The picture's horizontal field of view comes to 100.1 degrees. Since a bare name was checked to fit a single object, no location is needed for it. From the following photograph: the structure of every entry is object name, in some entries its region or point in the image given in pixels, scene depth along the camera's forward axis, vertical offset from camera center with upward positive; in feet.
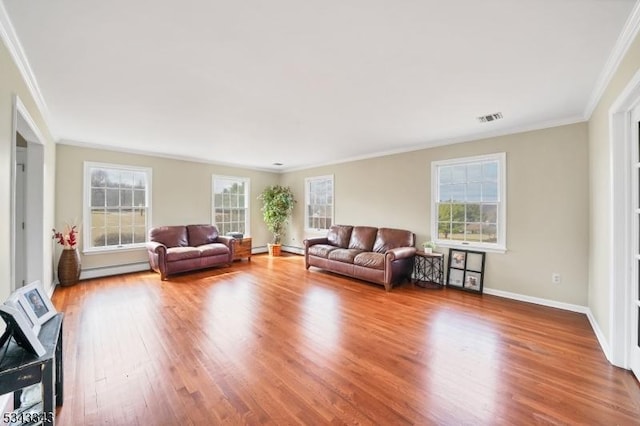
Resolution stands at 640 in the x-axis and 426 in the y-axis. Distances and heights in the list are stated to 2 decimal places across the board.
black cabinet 4.08 -2.53
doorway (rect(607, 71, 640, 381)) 6.86 -0.54
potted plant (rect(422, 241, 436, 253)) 14.97 -1.86
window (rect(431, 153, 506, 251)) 13.38 +0.64
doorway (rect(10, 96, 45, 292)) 10.81 -0.03
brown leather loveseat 16.07 -2.31
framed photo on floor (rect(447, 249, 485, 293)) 13.73 -2.94
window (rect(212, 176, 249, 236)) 21.94 +0.77
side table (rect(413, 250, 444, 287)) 14.80 -3.11
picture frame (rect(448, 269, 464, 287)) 14.30 -3.43
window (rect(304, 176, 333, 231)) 22.00 +0.90
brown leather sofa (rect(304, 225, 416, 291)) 14.39 -2.38
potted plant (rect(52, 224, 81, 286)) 14.46 -2.58
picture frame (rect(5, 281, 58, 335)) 4.99 -1.85
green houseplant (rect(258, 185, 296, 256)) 23.44 +0.46
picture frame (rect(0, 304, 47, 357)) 4.23 -1.94
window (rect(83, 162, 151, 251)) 16.22 +0.43
